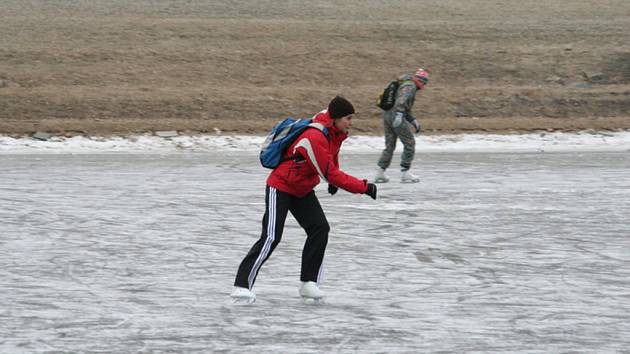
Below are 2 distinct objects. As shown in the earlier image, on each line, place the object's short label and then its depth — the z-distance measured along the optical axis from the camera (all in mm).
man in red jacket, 16891
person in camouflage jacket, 33000
